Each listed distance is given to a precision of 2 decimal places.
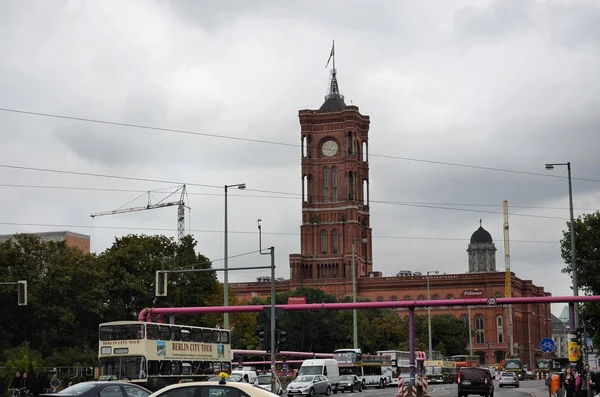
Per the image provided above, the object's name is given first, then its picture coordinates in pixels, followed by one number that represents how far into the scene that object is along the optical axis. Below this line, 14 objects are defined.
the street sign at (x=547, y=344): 41.03
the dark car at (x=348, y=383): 67.19
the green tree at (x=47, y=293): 64.50
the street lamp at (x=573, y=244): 46.47
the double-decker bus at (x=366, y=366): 77.59
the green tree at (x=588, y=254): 71.12
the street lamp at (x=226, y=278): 55.00
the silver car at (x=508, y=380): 75.88
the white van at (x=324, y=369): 60.12
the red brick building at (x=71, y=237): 126.50
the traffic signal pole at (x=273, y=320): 39.69
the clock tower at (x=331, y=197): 167.62
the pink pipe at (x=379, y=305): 55.22
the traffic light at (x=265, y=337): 40.03
